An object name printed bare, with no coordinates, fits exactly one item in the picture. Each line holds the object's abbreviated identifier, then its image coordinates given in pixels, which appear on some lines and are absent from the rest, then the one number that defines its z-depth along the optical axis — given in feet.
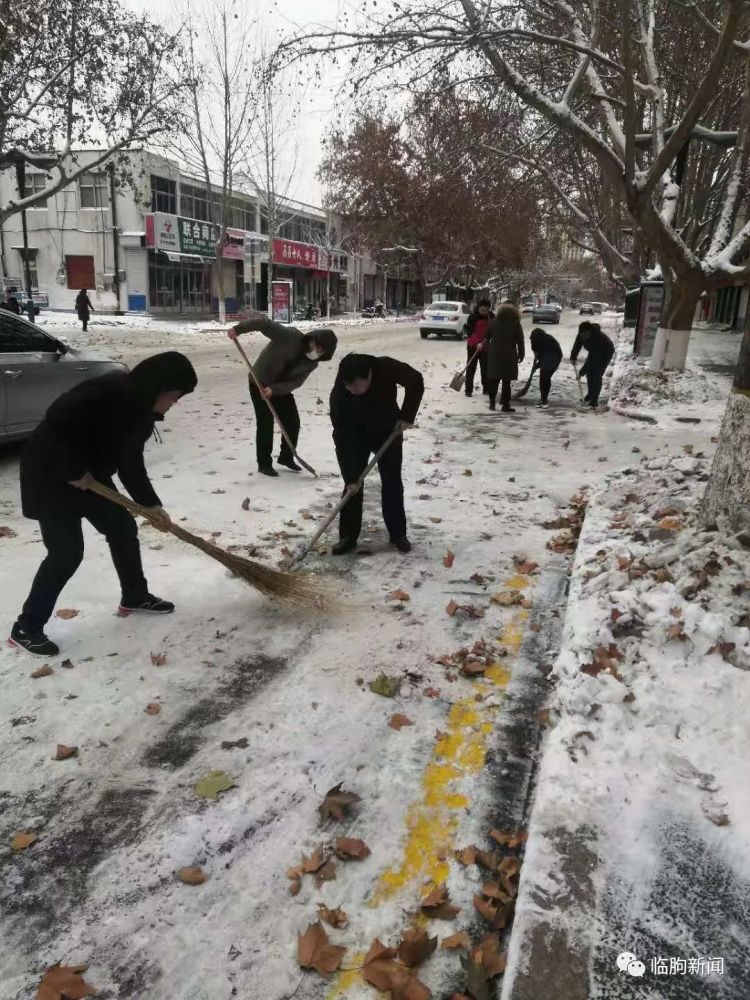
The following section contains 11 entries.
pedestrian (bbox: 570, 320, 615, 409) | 37.76
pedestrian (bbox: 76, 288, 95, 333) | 83.25
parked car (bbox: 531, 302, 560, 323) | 155.74
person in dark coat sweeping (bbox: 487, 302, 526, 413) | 36.96
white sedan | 96.22
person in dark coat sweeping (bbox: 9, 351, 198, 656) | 11.12
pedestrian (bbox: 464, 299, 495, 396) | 41.75
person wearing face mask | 21.72
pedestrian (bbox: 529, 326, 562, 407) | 37.70
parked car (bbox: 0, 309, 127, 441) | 22.80
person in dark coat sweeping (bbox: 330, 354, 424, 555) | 16.28
